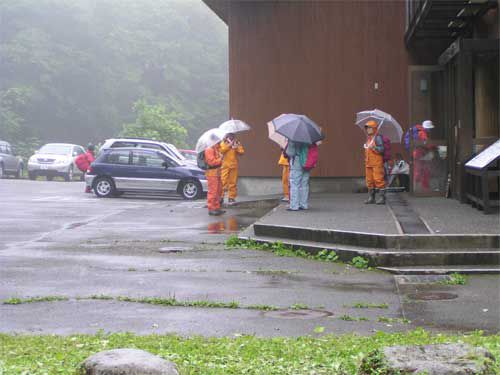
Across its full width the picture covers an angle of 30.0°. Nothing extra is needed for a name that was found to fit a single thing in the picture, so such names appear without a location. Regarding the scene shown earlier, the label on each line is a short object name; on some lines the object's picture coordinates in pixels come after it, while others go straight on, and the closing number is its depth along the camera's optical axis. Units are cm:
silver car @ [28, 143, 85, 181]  3944
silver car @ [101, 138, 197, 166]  2761
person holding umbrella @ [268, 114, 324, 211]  1653
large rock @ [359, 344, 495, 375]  518
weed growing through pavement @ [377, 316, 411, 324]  823
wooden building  2336
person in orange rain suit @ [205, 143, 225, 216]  1831
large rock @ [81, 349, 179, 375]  508
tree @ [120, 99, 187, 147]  5281
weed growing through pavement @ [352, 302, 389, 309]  894
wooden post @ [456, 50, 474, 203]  1616
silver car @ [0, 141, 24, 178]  4031
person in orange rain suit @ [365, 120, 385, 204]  1662
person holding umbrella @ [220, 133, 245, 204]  2122
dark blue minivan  2628
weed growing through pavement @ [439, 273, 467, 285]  1039
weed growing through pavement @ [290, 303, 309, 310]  894
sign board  1395
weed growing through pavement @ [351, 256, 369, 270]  1154
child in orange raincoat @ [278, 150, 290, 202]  1939
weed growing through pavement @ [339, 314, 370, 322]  831
